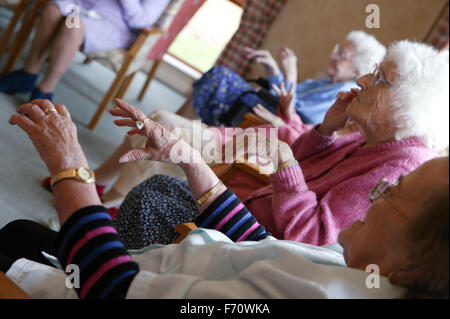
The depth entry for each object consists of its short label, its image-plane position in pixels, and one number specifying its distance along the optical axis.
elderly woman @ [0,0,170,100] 2.48
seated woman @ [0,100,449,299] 0.64
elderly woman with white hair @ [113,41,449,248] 1.28
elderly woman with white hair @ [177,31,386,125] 2.57
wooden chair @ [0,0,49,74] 2.69
